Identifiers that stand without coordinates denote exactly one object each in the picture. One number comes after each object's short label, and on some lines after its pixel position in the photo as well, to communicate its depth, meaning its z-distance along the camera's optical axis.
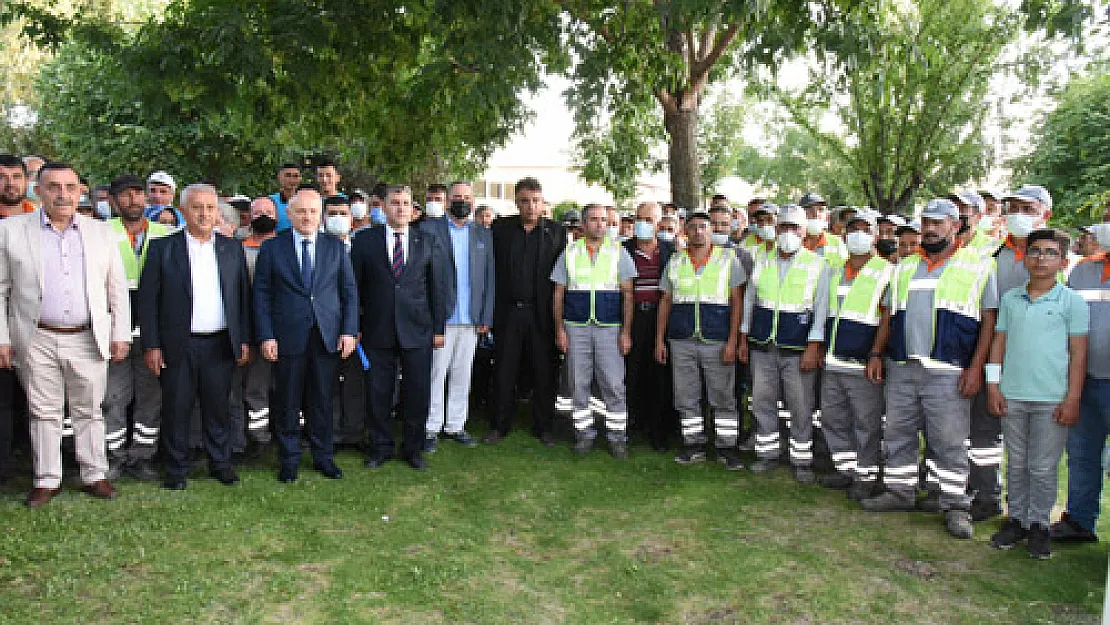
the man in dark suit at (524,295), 7.48
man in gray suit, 7.27
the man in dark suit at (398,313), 6.58
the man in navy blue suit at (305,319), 6.06
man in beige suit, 5.24
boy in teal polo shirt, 5.06
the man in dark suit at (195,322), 5.79
